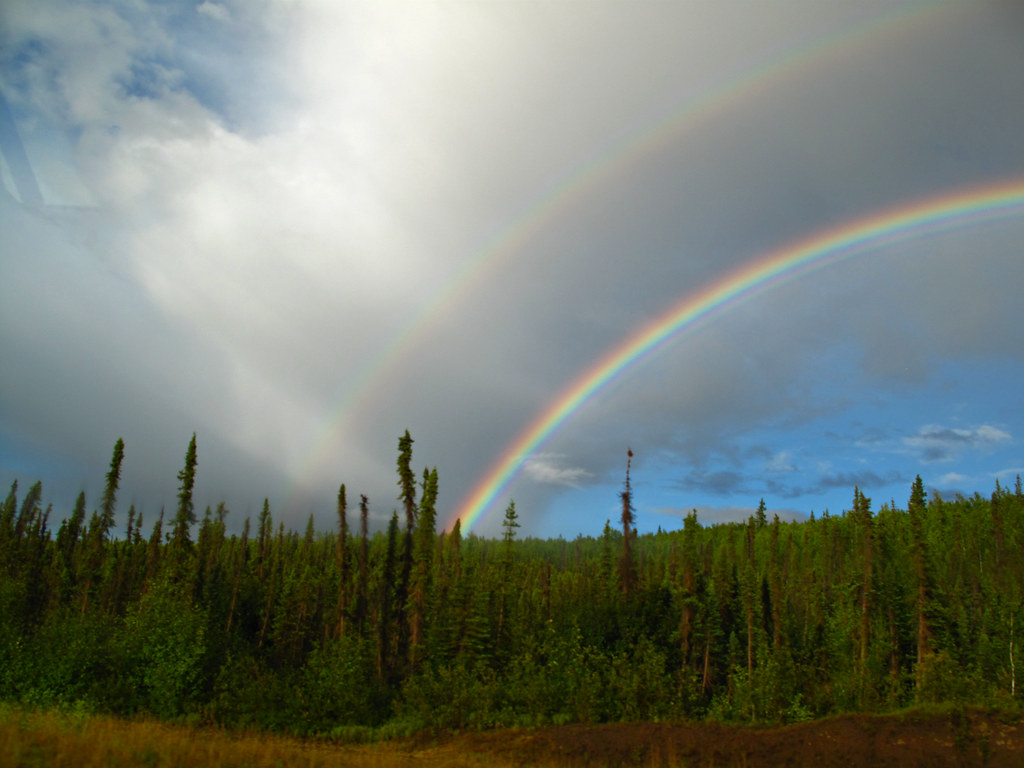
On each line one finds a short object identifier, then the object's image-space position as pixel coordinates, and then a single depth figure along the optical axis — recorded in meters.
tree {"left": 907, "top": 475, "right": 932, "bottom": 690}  65.81
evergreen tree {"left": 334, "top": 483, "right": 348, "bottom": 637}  76.31
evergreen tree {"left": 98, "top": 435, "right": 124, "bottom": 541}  79.19
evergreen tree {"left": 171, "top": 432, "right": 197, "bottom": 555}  75.44
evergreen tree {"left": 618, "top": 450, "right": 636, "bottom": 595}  70.31
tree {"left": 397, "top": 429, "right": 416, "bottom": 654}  59.06
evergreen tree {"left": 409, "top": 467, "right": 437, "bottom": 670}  58.28
